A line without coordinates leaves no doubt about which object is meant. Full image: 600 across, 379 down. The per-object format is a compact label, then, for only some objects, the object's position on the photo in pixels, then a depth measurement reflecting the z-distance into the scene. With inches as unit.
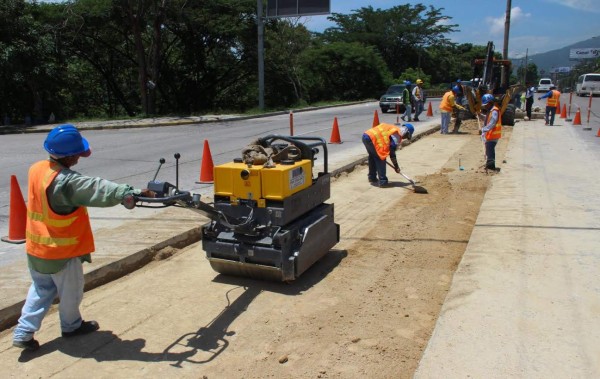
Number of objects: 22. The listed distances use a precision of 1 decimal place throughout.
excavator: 660.1
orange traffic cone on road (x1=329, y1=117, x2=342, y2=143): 573.0
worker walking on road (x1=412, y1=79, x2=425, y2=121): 790.5
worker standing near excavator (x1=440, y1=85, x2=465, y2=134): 652.1
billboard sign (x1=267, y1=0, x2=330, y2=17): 1038.4
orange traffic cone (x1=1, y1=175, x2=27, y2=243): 222.8
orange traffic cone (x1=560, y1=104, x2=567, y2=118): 902.4
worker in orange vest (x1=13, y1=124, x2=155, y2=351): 128.1
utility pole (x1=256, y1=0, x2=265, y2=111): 1055.6
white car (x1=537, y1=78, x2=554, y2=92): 2239.2
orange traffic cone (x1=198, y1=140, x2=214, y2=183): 355.6
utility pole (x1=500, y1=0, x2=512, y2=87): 986.7
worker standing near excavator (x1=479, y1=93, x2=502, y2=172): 383.2
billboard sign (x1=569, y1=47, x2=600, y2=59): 5339.6
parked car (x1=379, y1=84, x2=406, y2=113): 1037.8
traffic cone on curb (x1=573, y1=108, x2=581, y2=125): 784.4
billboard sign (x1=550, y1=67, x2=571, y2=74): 5884.4
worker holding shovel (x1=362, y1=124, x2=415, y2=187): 331.3
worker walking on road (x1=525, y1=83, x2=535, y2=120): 843.4
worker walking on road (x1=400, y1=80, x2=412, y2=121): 781.3
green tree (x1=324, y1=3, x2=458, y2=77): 2258.9
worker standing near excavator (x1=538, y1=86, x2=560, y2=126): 750.5
